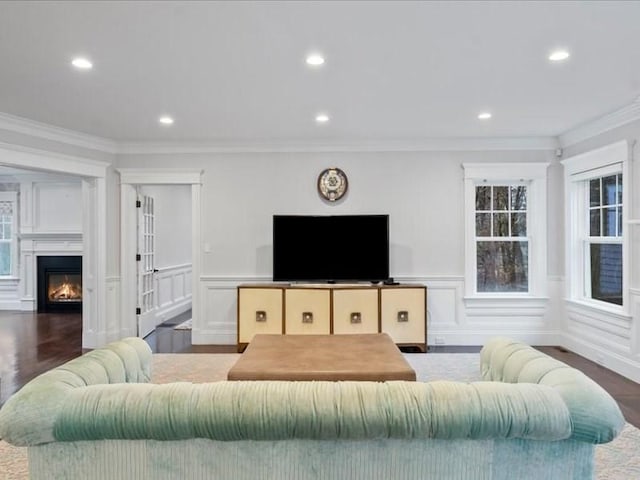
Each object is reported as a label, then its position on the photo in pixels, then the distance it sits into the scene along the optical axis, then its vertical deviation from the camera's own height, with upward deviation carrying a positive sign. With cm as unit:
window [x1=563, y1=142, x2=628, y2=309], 432 +18
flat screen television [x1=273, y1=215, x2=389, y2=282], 507 -6
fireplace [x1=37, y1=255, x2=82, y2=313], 797 -76
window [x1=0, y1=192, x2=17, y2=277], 812 +11
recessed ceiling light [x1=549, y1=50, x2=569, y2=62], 279 +125
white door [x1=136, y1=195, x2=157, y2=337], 572 -31
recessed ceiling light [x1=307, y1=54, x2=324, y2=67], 283 +125
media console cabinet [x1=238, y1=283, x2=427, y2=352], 492 -79
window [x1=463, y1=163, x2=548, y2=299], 535 +7
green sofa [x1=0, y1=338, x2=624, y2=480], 134 -60
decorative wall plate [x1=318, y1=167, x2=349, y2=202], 535 +72
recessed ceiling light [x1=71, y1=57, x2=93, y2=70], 288 +125
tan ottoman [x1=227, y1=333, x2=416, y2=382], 266 -81
